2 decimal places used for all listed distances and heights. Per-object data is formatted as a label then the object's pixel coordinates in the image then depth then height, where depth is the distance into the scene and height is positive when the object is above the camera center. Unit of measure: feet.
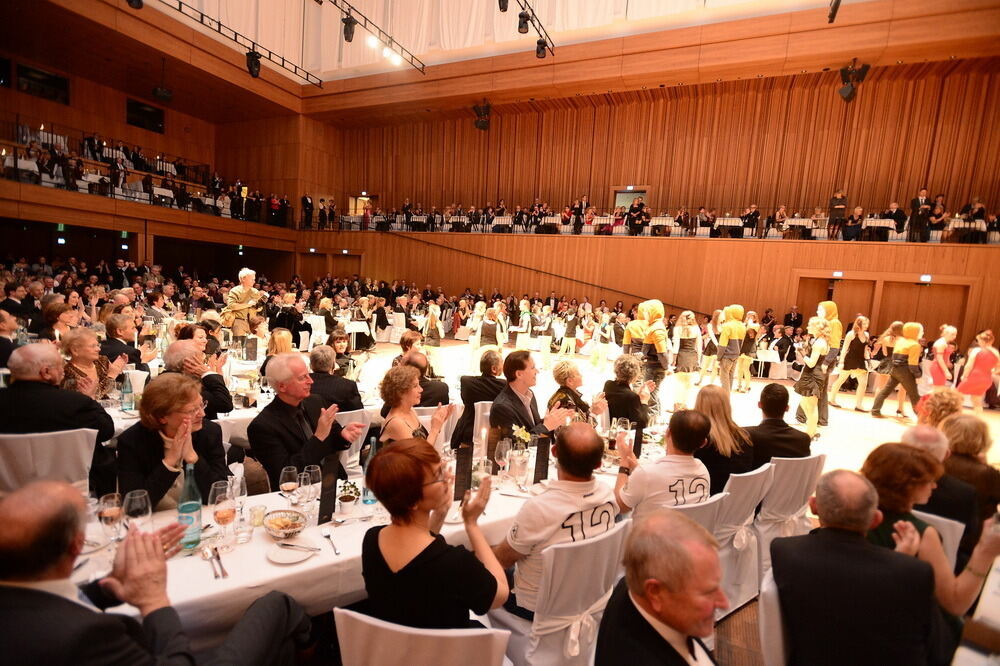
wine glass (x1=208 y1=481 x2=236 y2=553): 6.40 -3.21
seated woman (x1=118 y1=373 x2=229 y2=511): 7.43 -2.83
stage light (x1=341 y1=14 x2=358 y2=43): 43.29 +20.39
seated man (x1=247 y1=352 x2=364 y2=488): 9.25 -3.05
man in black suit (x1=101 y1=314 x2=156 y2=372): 14.93 -2.65
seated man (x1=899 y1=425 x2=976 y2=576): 7.61 -2.74
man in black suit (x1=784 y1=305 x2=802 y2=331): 40.55 -1.38
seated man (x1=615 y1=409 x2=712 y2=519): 8.24 -2.98
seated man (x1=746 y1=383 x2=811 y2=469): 10.28 -2.74
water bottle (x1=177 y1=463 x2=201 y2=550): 6.38 -3.27
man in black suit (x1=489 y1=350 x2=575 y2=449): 11.84 -2.83
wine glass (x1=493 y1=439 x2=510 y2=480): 9.65 -3.24
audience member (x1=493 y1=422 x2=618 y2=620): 6.70 -3.02
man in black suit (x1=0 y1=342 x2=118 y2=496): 9.48 -2.89
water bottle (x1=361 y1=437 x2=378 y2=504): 8.00 -3.55
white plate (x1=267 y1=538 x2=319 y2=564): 6.29 -3.60
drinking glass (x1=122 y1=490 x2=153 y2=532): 6.29 -3.12
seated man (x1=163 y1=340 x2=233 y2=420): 11.41 -2.62
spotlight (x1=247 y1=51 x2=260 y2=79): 45.47 +17.56
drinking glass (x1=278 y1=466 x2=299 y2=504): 7.63 -3.26
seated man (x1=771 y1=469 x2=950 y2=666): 5.25 -2.97
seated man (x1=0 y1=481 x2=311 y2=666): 3.45 -2.57
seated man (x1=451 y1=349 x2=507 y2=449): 14.19 -2.92
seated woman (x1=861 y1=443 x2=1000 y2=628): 5.91 -2.59
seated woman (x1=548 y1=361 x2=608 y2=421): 12.38 -2.62
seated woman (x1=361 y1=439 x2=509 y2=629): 5.05 -2.85
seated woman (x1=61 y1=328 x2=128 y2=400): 11.47 -2.60
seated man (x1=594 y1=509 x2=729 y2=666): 4.20 -2.51
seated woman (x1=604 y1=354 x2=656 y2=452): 13.50 -2.80
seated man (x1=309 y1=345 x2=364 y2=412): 12.88 -2.96
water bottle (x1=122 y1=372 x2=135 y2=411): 12.53 -3.55
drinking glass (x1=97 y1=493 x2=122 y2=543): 6.13 -3.17
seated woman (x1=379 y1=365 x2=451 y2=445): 9.31 -2.50
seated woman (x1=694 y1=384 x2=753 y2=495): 9.67 -2.85
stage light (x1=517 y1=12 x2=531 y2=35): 39.11 +19.54
